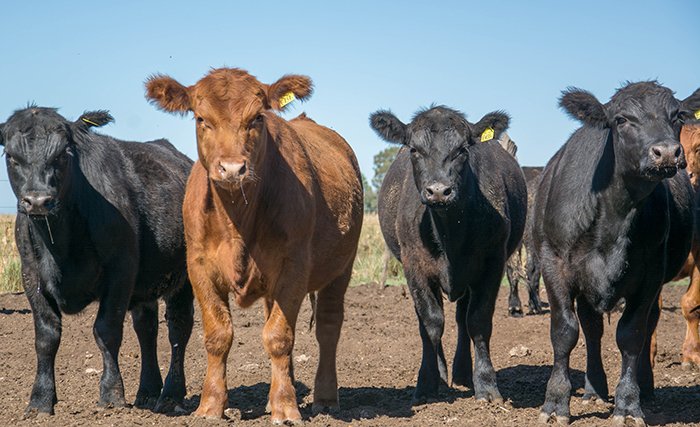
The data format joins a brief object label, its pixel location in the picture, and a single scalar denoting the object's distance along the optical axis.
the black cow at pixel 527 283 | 16.12
